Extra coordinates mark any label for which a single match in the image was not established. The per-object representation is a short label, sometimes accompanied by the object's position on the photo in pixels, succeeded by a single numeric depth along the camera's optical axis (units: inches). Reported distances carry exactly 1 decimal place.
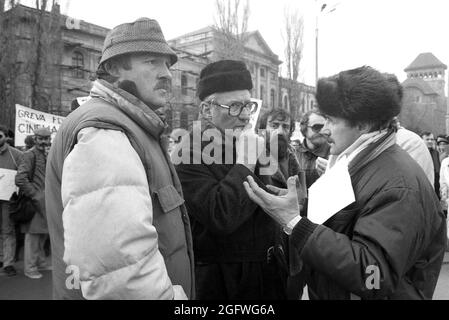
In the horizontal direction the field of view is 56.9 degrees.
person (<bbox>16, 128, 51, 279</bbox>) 217.9
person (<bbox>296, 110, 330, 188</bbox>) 157.9
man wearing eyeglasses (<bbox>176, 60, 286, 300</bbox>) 83.1
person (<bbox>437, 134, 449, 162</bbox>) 361.8
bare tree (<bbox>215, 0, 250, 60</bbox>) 1191.6
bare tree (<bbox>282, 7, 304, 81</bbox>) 1283.2
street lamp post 532.4
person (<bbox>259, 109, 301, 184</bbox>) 96.7
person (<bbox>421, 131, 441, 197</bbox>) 315.0
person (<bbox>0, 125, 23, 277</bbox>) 224.4
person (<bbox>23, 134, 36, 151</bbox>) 266.0
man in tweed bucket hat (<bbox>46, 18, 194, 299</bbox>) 49.8
